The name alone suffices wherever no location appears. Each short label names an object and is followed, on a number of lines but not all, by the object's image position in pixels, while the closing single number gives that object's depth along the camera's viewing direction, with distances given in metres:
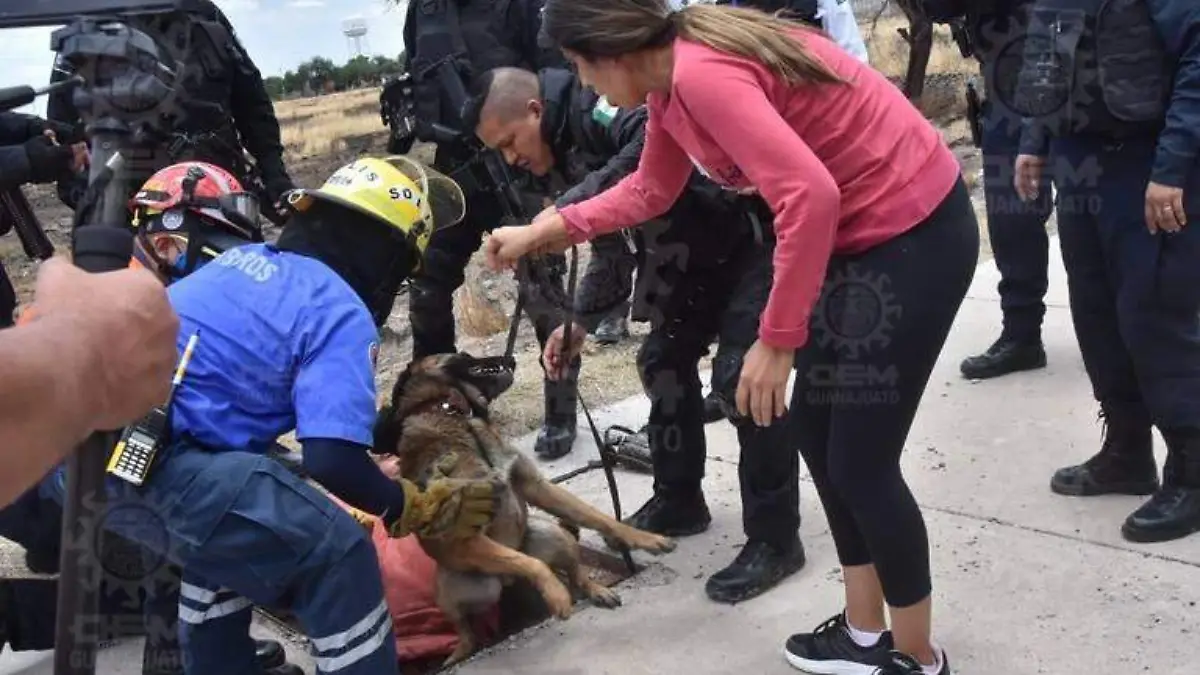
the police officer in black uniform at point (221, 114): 5.30
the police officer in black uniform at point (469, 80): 5.33
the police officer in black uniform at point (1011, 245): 5.42
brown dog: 3.81
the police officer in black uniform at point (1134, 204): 3.71
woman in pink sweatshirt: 2.67
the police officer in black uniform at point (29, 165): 4.78
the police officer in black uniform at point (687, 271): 3.90
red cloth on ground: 3.98
